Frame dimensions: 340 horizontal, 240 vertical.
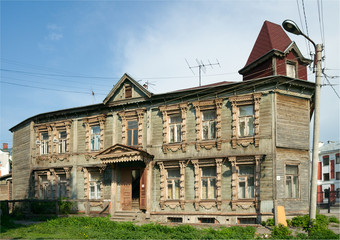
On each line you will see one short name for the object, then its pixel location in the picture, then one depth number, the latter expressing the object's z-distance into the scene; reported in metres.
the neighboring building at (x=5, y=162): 65.31
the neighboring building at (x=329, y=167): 55.20
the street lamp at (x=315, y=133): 14.16
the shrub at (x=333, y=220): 22.06
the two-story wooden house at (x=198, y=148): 21.62
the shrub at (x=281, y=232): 17.85
